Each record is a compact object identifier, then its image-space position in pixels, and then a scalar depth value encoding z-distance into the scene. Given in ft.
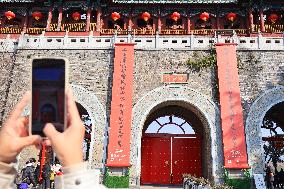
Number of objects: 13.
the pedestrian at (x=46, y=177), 36.07
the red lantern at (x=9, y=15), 59.31
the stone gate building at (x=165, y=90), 40.45
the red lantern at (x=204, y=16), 59.72
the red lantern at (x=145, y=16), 60.23
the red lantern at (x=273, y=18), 58.59
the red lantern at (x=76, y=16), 60.08
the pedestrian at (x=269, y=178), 39.75
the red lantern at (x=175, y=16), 60.13
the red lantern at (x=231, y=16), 59.47
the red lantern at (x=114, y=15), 59.77
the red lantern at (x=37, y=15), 59.98
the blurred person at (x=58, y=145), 3.55
